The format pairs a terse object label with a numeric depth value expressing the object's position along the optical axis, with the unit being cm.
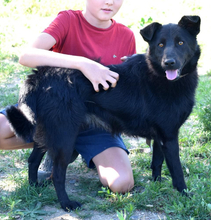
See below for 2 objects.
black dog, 238
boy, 258
